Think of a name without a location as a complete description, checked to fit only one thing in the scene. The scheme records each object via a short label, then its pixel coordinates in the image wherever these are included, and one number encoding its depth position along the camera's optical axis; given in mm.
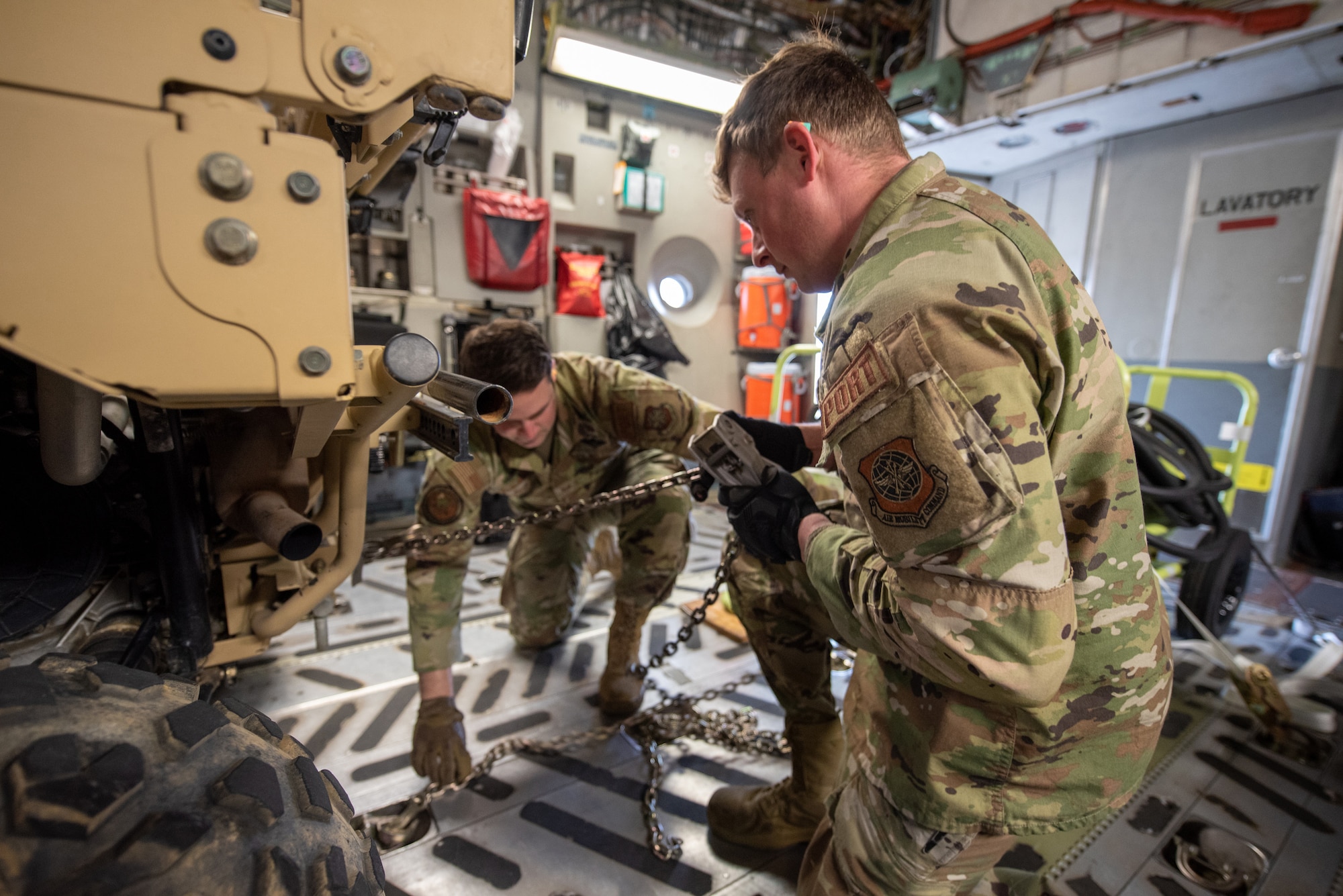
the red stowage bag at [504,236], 4219
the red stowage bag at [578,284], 4645
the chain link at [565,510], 1463
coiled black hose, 2326
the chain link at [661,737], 1414
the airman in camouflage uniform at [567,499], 1695
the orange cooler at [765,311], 5270
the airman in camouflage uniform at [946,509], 748
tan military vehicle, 484
